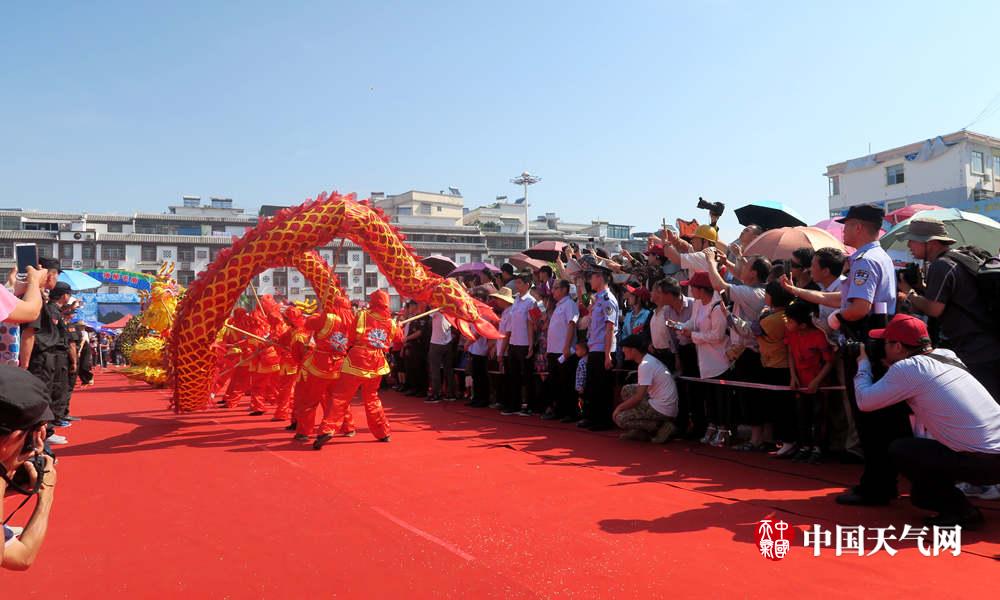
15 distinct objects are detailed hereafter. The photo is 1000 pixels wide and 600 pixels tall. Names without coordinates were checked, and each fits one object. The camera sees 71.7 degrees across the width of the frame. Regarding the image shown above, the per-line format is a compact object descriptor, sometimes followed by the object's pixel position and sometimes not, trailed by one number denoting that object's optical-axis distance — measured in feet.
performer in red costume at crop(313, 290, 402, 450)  22.04
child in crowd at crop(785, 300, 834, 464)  17.85
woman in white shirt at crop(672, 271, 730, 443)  20.31
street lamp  145.07
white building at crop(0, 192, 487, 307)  153.28
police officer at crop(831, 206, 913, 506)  13.71
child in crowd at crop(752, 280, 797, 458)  18.56
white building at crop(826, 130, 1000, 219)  113.19
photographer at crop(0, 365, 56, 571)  5.78
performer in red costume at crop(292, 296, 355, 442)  22.24
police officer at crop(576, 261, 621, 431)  24.17
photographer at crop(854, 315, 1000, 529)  11.77
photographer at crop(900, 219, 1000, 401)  13.97
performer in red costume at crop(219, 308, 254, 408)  33.05
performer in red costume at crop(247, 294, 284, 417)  31.07
